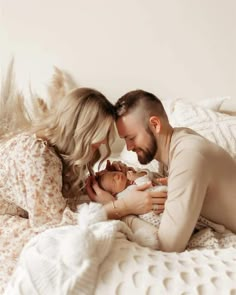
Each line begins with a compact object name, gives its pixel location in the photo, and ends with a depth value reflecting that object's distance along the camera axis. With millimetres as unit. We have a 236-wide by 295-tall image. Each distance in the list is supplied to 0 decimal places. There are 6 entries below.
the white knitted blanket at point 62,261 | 1062
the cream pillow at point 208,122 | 1940
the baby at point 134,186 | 1374
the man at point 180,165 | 1351
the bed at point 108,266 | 1059
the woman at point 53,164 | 1540
